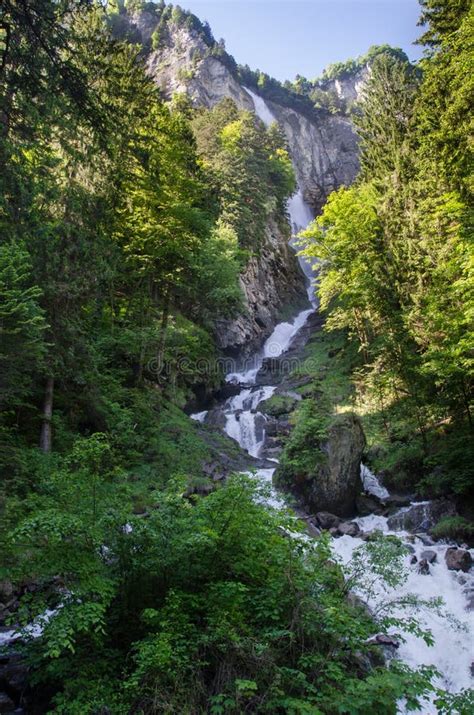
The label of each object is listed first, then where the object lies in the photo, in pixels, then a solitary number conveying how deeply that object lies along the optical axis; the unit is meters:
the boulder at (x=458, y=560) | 9.65
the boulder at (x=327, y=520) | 12.48
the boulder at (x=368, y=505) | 13.30
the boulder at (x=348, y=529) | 12.02
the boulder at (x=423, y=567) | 9.78
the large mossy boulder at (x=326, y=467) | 13.45
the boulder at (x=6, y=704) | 4.67
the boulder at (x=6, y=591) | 7.09
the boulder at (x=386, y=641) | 7.60
